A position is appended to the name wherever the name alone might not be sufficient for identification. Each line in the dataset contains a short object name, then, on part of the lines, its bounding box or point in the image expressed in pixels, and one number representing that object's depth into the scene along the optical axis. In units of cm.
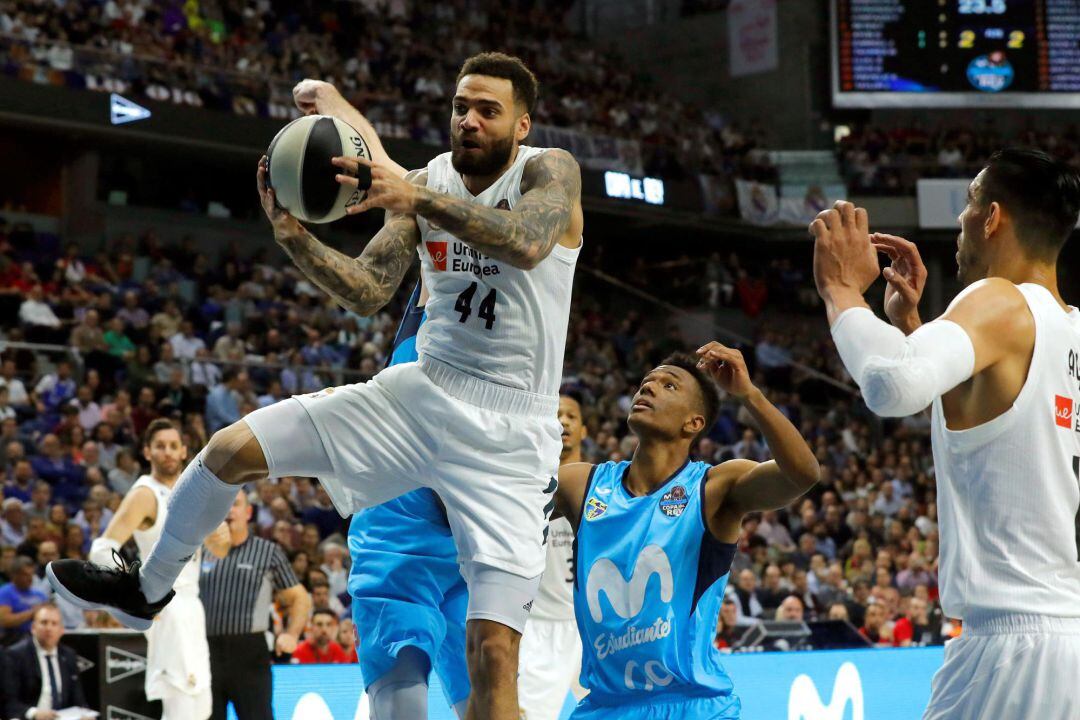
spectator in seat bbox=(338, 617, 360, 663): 991
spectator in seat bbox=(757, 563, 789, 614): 1331
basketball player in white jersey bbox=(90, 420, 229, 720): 766
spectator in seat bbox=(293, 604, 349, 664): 987
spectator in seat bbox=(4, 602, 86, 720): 828
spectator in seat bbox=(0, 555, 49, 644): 953
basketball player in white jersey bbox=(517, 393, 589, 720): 697
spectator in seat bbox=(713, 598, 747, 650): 1102
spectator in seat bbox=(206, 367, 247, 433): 1435
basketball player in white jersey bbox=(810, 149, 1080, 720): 316
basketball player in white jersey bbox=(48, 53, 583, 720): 415
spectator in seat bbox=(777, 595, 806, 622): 1227
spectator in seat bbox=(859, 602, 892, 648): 1270
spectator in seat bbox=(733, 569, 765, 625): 1295
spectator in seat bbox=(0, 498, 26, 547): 1134
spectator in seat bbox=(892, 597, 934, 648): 1260
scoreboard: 2089
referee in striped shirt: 803
